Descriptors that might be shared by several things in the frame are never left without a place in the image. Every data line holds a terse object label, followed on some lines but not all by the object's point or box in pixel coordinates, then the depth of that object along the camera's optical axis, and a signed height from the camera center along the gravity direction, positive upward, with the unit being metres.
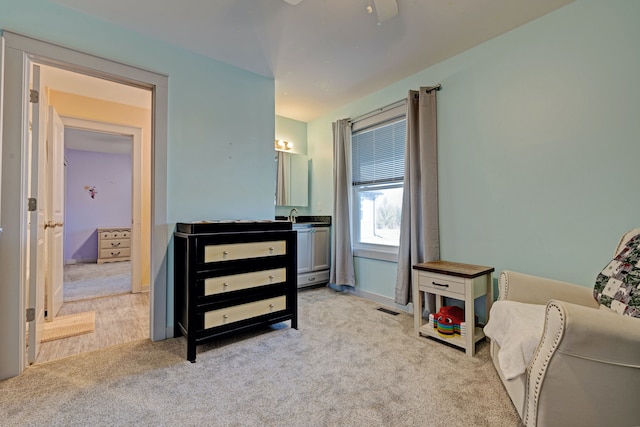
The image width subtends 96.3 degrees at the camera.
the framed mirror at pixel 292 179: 4.17 +0.60
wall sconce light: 4.23 +1.11
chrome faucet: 4.36 +0.06
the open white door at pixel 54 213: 2.76 +0.08
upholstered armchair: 1.13 -0.63
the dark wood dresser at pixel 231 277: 2.10 -0.47
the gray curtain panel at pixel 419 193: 2.82 +0.26
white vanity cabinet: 3.90 -0.49
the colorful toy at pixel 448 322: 2.31 -0.85
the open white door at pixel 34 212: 1.98 +0.06
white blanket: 1.35 -0.60
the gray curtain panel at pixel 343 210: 3.78 +0.11
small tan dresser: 6.43 -0.54
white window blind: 3.27 +0.81
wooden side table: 2.14 -0.56
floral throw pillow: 1.38 -0.35
